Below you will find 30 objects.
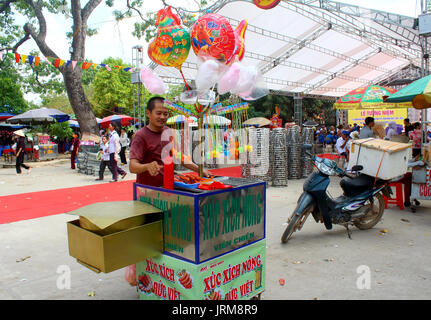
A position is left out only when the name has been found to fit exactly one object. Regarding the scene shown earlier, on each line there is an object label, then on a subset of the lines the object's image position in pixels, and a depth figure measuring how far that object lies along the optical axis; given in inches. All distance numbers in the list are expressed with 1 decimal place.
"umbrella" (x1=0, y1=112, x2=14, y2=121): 778.9
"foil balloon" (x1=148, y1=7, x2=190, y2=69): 113.2
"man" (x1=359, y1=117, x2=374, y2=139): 308.7
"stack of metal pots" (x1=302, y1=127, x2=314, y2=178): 395.2
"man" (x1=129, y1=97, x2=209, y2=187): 111.7
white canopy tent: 538.3
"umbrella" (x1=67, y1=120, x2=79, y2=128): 995.9
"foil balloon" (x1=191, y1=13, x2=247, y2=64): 107.8
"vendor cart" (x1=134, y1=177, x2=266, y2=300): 89.4
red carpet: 251.3
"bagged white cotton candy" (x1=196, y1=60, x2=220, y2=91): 105.3
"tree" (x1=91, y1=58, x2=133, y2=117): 1223.5
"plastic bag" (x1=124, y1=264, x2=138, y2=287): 118.3
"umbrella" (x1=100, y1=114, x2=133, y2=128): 770.3
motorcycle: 174.6
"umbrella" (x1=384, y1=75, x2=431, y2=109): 209.5
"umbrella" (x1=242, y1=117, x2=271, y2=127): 779.8
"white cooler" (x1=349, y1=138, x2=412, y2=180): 186.1
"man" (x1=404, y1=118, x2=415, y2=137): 493.4
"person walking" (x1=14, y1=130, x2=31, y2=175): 461.1
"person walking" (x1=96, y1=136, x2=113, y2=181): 390.6
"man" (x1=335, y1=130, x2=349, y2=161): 459.2
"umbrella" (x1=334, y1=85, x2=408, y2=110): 404.8
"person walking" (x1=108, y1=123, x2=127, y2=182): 380.0
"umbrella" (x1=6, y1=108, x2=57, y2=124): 650.8
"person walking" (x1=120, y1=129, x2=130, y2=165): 579.2
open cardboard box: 84.7
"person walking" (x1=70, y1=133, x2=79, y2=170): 539.9
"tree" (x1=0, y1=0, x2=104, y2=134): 595.2
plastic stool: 246.2
